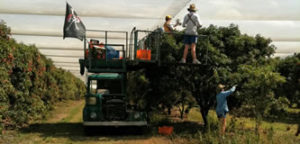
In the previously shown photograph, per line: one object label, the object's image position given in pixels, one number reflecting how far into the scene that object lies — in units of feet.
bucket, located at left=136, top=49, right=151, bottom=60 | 39.09
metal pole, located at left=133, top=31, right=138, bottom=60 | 38.86
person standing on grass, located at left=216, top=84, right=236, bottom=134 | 34.89
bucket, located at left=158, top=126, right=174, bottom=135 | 40.32
